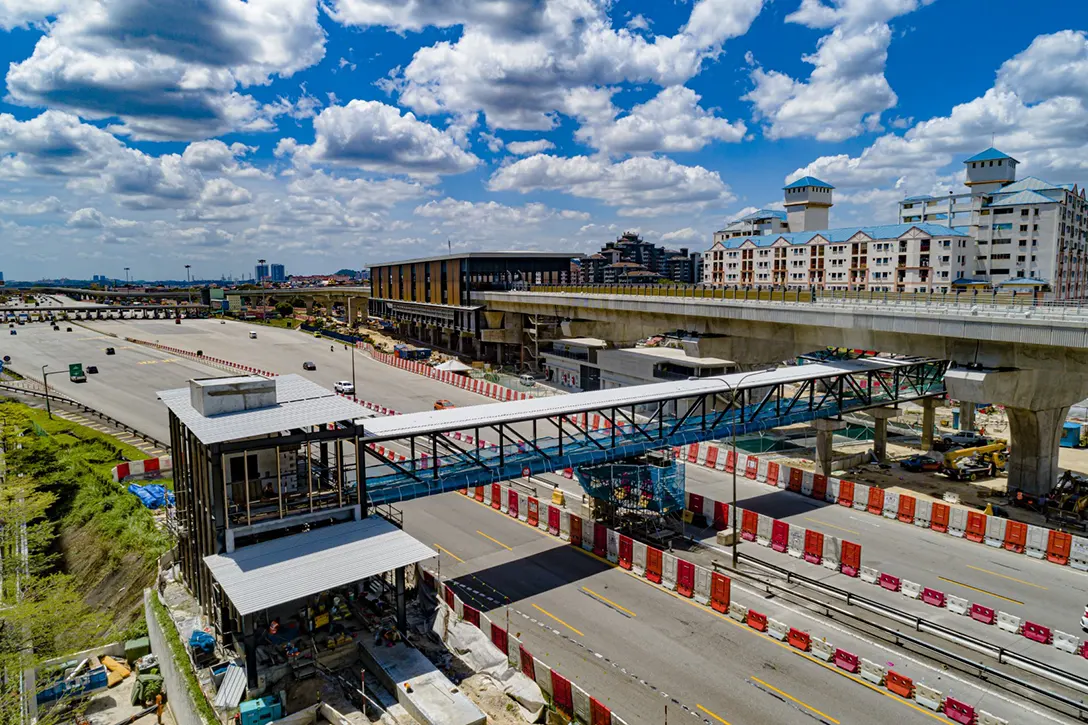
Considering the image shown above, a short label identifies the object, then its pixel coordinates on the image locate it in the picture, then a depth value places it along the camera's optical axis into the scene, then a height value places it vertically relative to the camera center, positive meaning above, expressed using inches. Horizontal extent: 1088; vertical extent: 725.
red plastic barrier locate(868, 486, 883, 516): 1455.5 -461.8
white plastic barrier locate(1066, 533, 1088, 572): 1177.4 -469.6
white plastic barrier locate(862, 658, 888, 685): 827.4 -470.3
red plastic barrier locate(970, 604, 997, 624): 974.4 -472.6
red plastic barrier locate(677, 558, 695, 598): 1063.0 -455.0
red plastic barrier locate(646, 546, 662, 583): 1114.7 -454.3
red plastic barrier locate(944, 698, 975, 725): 745.6 -468.6
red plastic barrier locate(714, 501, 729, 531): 1344.7 -454.8
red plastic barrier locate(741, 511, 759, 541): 1306.6 -457.8
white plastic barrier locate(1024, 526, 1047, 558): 1217.4 -465.1
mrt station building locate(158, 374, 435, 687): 815.1 -292.5
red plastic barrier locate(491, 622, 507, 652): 882.8 -453.6
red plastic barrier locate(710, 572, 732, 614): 1011.3 -452.3
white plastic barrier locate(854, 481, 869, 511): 1481.3 -461.0
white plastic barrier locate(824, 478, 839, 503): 1537.0 -464.5
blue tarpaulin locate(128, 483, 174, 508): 1561.3 -465.6
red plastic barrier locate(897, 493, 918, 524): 1402.6 -460.7
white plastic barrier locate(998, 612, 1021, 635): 951.6 -474.6
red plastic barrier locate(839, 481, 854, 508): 1505.9 -463.1
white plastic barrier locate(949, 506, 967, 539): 1326.3 -463.2
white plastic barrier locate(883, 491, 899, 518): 1429.6 -462.8
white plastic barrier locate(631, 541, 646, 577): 1140.5 -453.4
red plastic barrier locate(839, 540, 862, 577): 1135.6 -457.8
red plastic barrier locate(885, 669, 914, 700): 798.5 -469.1
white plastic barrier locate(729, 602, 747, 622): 989.8 -473.9
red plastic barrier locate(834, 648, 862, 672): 847.1 -467.1
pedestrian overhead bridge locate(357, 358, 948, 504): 1077.1 -286.2
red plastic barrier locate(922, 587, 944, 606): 1024.0 -470.0
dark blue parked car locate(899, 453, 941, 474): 1772.9 -469.6
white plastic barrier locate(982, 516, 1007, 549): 1263.5 -461.2
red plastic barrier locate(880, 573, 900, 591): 1083.3 -472.3
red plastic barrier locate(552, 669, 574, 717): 767.7 -460.0
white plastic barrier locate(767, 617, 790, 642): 930.1 -469.0
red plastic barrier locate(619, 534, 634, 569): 1167.6 -451.6
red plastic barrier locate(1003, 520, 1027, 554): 1239.5 -461.5
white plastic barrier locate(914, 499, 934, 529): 1374.3 -462.1
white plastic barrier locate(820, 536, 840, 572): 1170.0 -461.3
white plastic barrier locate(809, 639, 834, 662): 880.2 -471.2
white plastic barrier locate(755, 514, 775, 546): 1283.2 -460.8
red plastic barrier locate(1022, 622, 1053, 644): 920.9 -473.8
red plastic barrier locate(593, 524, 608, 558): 1219.9 -453.2
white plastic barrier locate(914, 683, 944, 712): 775.1 -469.5
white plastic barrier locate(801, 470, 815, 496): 1589.6 -460.4
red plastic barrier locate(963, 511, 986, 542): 1294.3 -463.4
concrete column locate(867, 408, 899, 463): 1831.9 -412.9
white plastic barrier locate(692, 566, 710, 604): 1042.1 -459.1
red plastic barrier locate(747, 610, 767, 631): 956.6 -469.9
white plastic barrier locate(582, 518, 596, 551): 1259.2 -453.8
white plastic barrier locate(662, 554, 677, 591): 1092.5 -456.0
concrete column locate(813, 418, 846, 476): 1649.9 -383.2
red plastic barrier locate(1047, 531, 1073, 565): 1190.3 -462.8
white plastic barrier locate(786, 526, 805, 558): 1219.9 -461.2
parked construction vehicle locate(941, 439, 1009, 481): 1701.5 -461.1
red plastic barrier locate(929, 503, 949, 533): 1349.7 -465.9
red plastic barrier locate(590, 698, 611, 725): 716.7 -449.0
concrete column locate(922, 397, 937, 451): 1914.4 -397.0
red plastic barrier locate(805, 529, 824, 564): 1190.3 -457.3
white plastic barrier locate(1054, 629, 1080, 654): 898.1 -474.9
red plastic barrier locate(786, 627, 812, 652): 901.8 -469.0
